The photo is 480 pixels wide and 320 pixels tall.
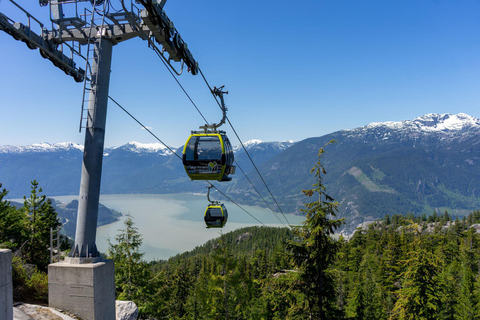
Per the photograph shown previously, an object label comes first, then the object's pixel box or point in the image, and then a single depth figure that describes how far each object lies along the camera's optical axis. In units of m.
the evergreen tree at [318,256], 13.23
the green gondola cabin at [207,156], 11.64
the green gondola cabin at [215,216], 15.80
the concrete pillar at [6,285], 4.88
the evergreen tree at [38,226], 16.89
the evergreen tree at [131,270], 17.61
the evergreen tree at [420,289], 15.68
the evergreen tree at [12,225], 19.86
